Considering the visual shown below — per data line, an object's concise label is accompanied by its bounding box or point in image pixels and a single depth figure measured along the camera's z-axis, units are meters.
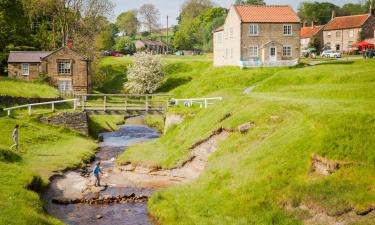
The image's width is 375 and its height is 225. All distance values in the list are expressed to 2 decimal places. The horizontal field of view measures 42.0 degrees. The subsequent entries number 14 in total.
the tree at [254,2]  177.90
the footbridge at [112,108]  48.62
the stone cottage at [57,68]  73.12
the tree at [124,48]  140.12
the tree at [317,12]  162.75
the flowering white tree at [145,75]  84.88
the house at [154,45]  156.51
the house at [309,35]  113.96
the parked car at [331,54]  87.24
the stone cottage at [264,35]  72.38
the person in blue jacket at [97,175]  32.28
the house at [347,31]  103.31
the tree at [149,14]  193.02
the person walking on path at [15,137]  37.24
